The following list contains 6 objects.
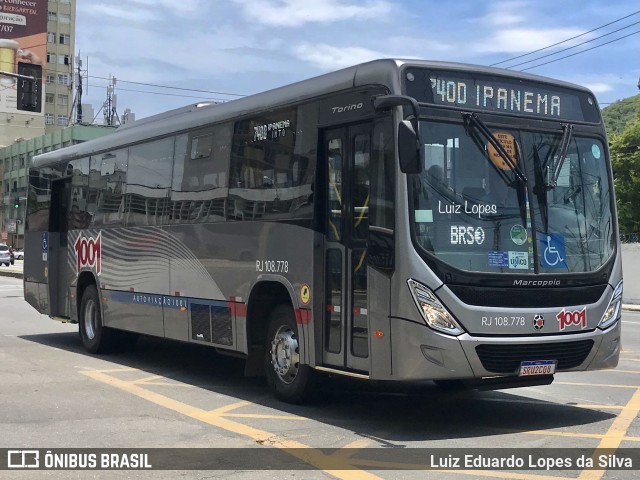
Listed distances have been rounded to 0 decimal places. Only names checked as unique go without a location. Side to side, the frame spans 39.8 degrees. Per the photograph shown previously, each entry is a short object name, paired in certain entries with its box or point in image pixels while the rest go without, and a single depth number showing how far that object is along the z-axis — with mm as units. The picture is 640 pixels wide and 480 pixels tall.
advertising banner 87625
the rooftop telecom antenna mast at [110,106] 64438
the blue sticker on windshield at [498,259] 8172
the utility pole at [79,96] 60506
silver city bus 8016
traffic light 25578
